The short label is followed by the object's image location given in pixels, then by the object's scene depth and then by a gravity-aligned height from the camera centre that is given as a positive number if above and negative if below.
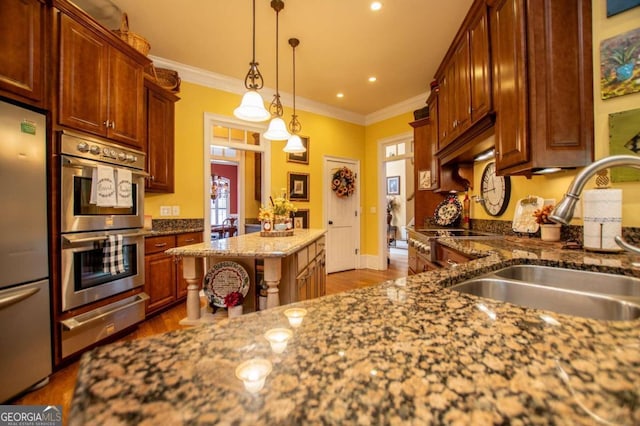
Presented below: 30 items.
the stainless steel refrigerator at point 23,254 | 1.46 -0.23
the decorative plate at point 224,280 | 1.78 -0.45
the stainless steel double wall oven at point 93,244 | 1.78 -0.22
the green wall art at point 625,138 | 1.36 +0.39
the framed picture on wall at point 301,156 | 4.27 +0.95
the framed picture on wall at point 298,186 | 4.29 +0.46
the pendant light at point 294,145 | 2.57 +0.68
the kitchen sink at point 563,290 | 0.76 -0.27
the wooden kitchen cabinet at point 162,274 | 2.61 -0.63
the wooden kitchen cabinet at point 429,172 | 3.09 +0.50
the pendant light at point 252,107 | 1.94 +0.80
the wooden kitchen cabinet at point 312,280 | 2.03 -0.59
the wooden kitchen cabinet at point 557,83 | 1.46 +0.72
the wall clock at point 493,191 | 2.28 +0.20
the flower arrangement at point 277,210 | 2.47 +0.04
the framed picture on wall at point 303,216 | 4.37 -0.04
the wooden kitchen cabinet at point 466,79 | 1.88 +1.12
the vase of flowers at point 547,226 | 1.69 -0.09
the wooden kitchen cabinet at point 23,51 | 1.49 +0.99
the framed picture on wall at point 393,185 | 7.95 +0.86
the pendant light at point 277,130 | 2.38 +0.77
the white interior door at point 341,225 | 4.75 -0.22
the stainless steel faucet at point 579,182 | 0.78 +0.09
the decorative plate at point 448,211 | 3.01 +0.02
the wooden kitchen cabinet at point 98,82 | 1.82 +1.05
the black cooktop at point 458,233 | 2.18 -0.19
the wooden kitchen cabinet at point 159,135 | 2.83 +0.90
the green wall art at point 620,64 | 1.35 +0.77
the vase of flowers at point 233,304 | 1.69 -0.58
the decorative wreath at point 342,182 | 4.70 +0.56
